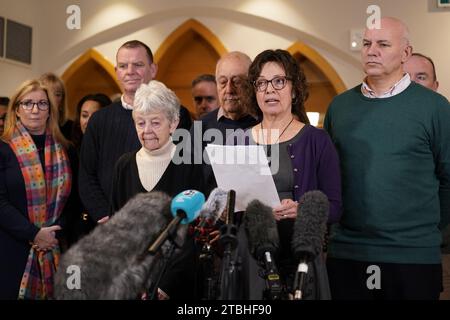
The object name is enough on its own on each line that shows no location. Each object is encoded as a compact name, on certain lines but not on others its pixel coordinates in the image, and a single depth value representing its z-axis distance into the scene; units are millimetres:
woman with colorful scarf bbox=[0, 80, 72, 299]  2914
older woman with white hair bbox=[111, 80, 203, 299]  2359
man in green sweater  2273
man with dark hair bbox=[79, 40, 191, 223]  2916
